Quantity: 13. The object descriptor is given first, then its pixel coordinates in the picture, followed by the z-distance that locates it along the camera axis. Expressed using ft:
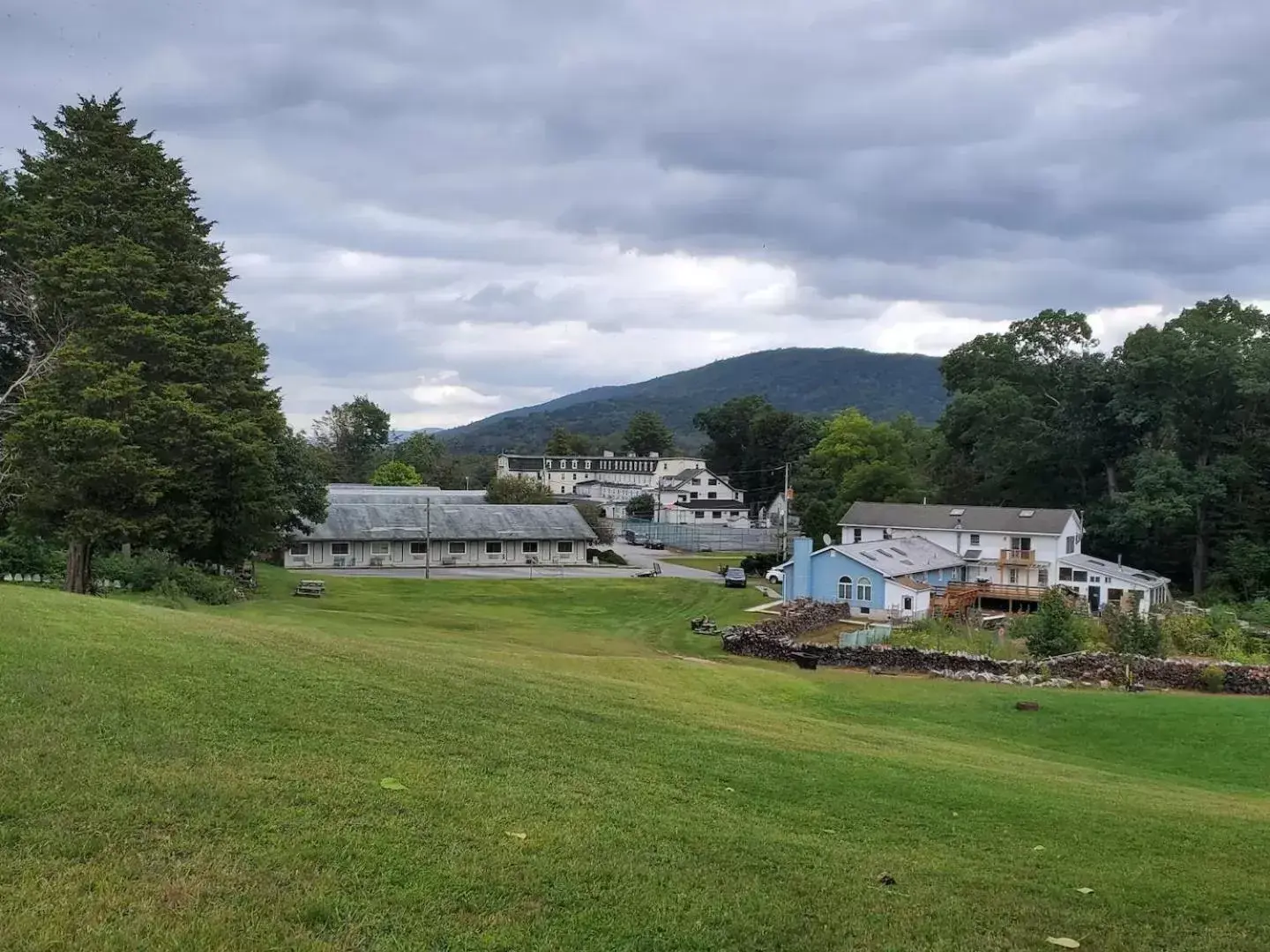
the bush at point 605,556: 233.35
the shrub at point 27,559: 107.24
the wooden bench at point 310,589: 140.67
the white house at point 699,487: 392.41
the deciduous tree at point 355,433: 414.41
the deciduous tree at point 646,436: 517.96
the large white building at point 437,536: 209.26
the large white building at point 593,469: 458.09
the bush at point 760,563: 210.79
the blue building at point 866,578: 144.66
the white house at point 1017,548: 161.79
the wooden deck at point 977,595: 152.15
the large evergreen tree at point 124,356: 93.81
